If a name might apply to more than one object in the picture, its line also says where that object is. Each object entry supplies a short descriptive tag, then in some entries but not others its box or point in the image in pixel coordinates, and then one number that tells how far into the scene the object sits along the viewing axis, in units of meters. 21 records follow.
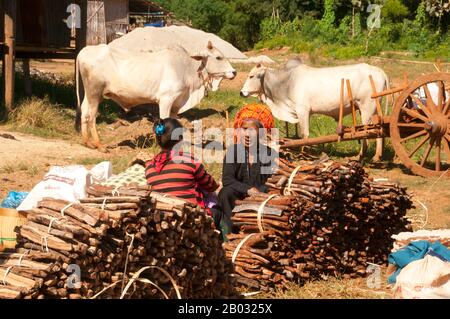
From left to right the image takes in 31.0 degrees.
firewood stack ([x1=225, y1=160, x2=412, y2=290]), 6.73
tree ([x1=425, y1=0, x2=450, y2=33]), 37.41
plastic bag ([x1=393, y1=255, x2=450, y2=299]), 5.70
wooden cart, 11.78
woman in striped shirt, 6.50
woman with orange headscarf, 7.48
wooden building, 14.72
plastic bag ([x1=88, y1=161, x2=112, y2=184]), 6.46
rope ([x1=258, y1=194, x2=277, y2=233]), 6.87
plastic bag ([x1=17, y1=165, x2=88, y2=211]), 5.86
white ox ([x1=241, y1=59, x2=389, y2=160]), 13.89
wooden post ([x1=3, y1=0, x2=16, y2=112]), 14.64
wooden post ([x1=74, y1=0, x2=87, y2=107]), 16.28
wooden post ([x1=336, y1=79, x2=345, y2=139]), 12.28
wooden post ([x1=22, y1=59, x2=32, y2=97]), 17.44
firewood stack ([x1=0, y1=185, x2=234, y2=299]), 4.66
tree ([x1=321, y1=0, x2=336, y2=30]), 40.03
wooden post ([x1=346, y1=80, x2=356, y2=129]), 12.76
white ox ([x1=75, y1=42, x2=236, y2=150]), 14.20
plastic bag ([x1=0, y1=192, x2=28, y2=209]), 6.70
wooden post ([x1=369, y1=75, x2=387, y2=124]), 12.07
